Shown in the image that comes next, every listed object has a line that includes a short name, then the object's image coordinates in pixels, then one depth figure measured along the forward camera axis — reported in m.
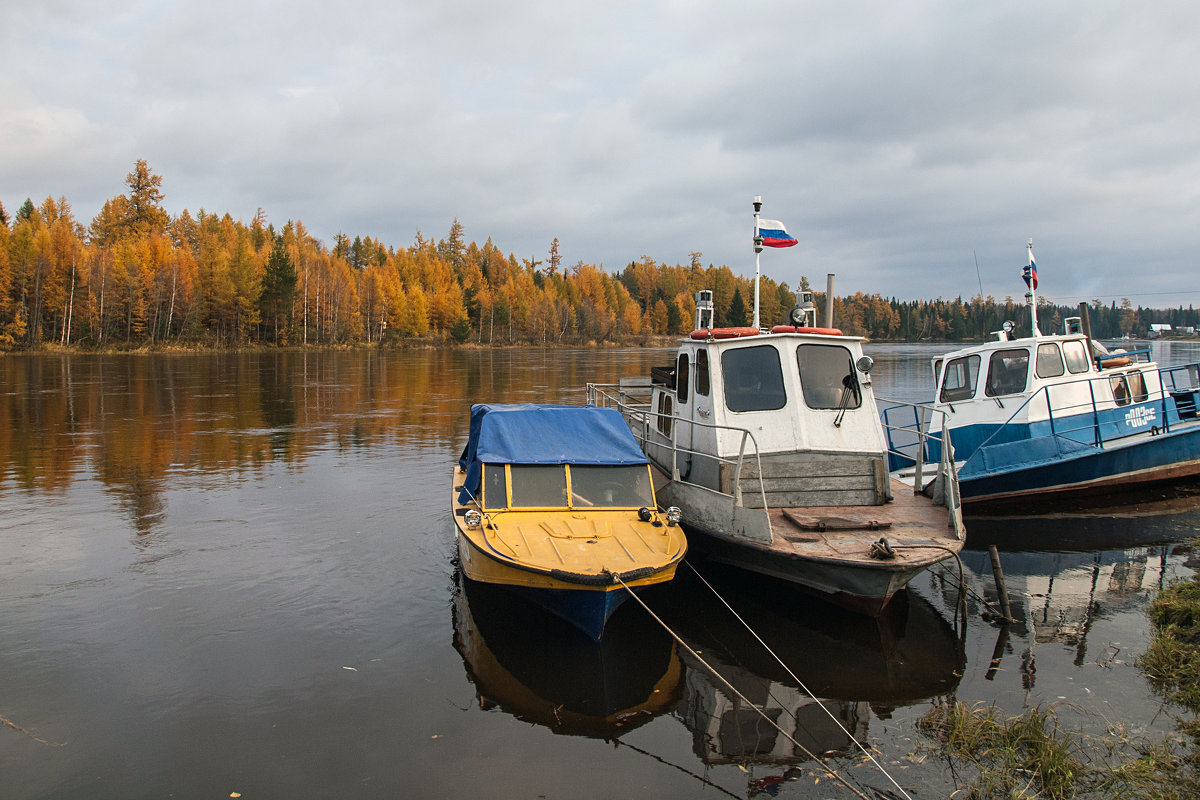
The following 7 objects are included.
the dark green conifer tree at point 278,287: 94.06
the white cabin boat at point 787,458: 10.78
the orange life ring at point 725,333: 12.81
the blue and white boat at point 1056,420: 16.36
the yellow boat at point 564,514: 9.13
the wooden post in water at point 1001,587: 10.16
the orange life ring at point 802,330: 12.76
